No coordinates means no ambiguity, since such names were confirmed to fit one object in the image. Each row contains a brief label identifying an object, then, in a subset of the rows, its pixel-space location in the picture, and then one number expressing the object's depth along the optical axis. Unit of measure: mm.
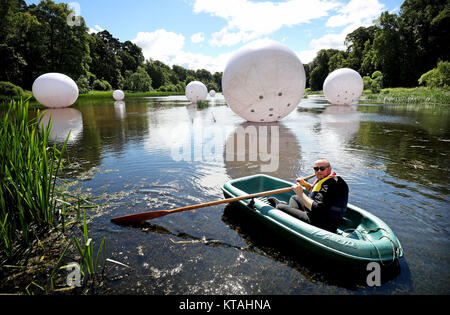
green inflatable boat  2922
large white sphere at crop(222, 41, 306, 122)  10164
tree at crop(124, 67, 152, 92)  64613
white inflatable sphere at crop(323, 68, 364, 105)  20125
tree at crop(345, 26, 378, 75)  58625
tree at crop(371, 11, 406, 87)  47406
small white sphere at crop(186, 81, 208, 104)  30203
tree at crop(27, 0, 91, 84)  40594
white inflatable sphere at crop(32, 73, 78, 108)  20641
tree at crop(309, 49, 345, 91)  82688
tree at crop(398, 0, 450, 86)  44344
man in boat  3396
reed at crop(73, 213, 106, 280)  2870
